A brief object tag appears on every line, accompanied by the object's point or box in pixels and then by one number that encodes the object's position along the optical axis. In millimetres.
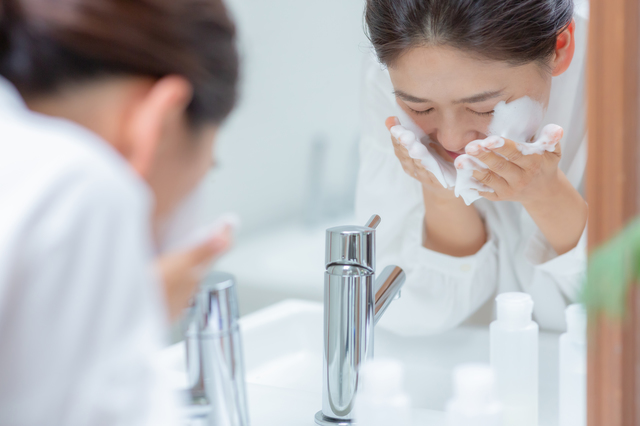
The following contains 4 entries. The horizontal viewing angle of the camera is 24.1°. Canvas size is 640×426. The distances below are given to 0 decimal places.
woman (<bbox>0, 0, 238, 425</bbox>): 836
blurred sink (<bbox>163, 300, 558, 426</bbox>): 1440
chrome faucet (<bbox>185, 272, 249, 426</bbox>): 1214
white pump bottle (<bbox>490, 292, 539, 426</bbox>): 1382
